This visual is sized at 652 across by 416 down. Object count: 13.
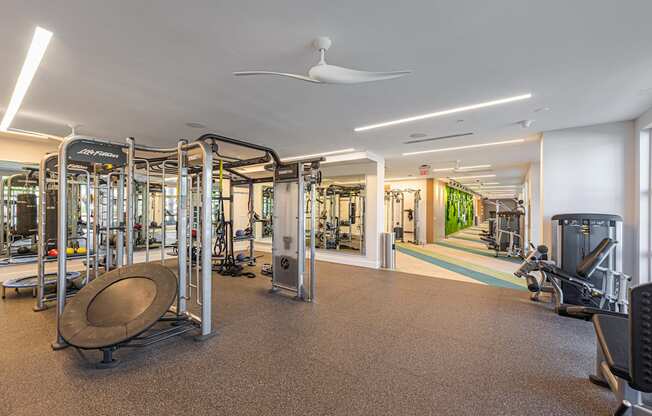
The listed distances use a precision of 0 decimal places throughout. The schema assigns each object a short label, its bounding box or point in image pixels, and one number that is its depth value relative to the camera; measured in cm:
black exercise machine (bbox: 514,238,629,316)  340
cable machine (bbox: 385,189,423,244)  1062
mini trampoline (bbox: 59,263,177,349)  226
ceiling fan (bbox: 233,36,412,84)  193
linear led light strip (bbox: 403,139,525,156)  523
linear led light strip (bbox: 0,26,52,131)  208
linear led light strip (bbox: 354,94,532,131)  324
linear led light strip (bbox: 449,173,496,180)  999
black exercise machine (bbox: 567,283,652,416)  107
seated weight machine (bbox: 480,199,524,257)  812
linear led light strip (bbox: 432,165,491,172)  807
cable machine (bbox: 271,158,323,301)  412
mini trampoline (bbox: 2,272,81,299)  395
